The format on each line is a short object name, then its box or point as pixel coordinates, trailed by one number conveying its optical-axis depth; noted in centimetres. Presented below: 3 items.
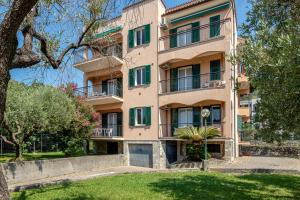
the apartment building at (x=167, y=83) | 1543
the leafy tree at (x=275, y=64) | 504
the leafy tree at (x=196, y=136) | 1470
